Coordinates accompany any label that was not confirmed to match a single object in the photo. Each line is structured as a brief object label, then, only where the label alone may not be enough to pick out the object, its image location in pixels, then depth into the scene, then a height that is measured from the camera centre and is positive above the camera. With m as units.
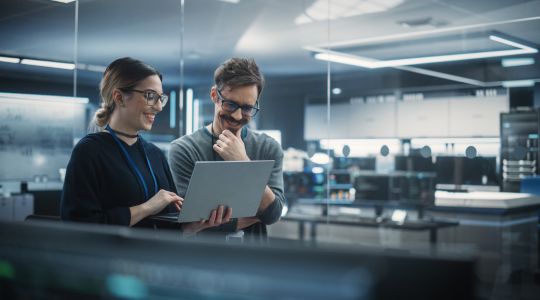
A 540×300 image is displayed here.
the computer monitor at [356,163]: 4.10 -0.04
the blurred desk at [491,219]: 3.69 -0.38
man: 2.03 +0.07
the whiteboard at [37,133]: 4.20 +0.16
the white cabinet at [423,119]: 3.87 +0.26
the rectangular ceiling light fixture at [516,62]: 3.61 +0.59
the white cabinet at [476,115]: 3.66 +0.27
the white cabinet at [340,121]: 4.30 +0.26
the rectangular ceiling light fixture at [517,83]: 3.58 +0.46
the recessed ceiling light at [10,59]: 4.23 +0.68
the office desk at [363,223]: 3.90 -0.45
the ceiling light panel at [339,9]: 4.11 +1.06
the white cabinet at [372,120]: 4.11 +0.26
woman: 1.69 -0.02
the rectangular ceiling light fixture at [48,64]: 4.29 +0.67
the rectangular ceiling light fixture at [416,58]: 3.67 +0.67
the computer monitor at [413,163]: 3.89 -0.03
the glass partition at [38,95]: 4.22 +0.43
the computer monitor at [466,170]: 3.65 -0.07
